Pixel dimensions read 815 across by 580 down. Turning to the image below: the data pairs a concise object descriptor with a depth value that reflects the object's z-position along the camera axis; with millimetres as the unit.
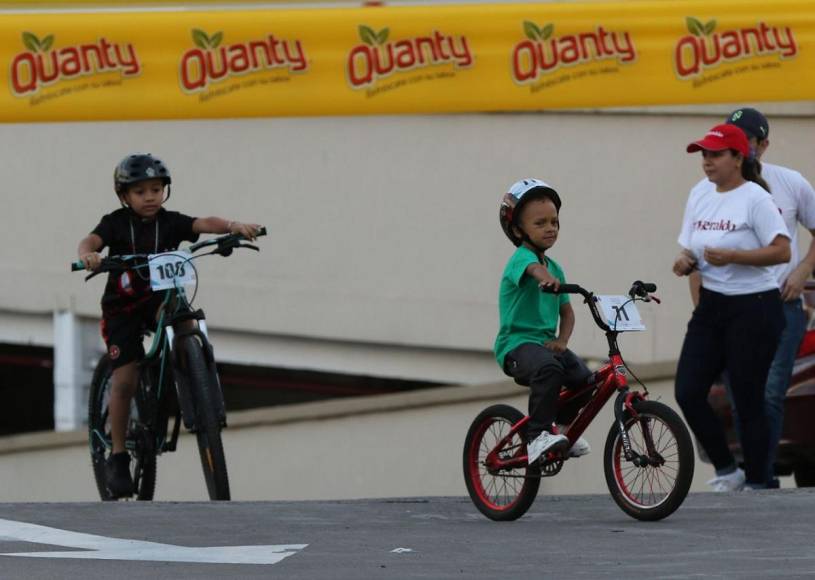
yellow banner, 25859
